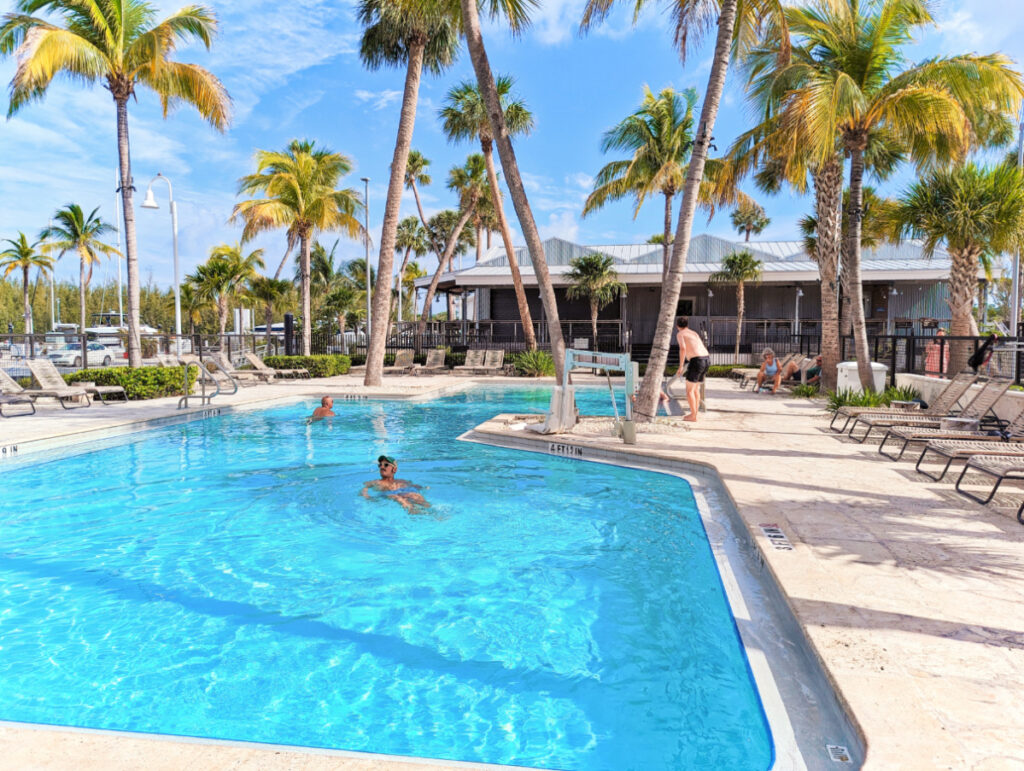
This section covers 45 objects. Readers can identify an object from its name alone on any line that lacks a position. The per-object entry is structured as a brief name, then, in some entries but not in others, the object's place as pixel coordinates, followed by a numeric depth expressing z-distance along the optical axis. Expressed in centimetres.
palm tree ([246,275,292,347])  3875
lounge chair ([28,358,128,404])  1264
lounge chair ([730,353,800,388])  1801
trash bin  1312
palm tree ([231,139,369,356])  2388
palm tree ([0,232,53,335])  4262
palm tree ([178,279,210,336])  4084
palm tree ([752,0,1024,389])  1098
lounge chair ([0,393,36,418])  1149
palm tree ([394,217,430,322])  4919
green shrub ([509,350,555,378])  2270
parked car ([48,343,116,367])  2738
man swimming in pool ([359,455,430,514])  666
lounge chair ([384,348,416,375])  2566
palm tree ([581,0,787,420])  1006
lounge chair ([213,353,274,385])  1923
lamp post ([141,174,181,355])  2049
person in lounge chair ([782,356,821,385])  1724
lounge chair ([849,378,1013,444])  811
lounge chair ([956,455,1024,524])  524
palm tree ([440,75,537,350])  2403
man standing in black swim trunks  1072
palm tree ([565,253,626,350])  2542
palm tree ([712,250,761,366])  2428
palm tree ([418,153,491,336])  3073
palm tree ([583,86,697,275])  2183
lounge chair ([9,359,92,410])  1187
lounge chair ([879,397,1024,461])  697
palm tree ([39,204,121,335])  4169
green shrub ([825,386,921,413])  1194
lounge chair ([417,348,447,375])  2550
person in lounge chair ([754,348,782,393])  1652
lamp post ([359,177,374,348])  2942
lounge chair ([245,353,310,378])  2040
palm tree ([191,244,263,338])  3775
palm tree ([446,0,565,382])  1174
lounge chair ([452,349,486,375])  2430
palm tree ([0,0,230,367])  1263
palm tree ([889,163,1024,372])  1408
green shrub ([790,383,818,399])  1543
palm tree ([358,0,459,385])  1738
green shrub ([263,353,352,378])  2273
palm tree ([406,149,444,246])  4209
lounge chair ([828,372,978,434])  878
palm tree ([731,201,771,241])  4575
